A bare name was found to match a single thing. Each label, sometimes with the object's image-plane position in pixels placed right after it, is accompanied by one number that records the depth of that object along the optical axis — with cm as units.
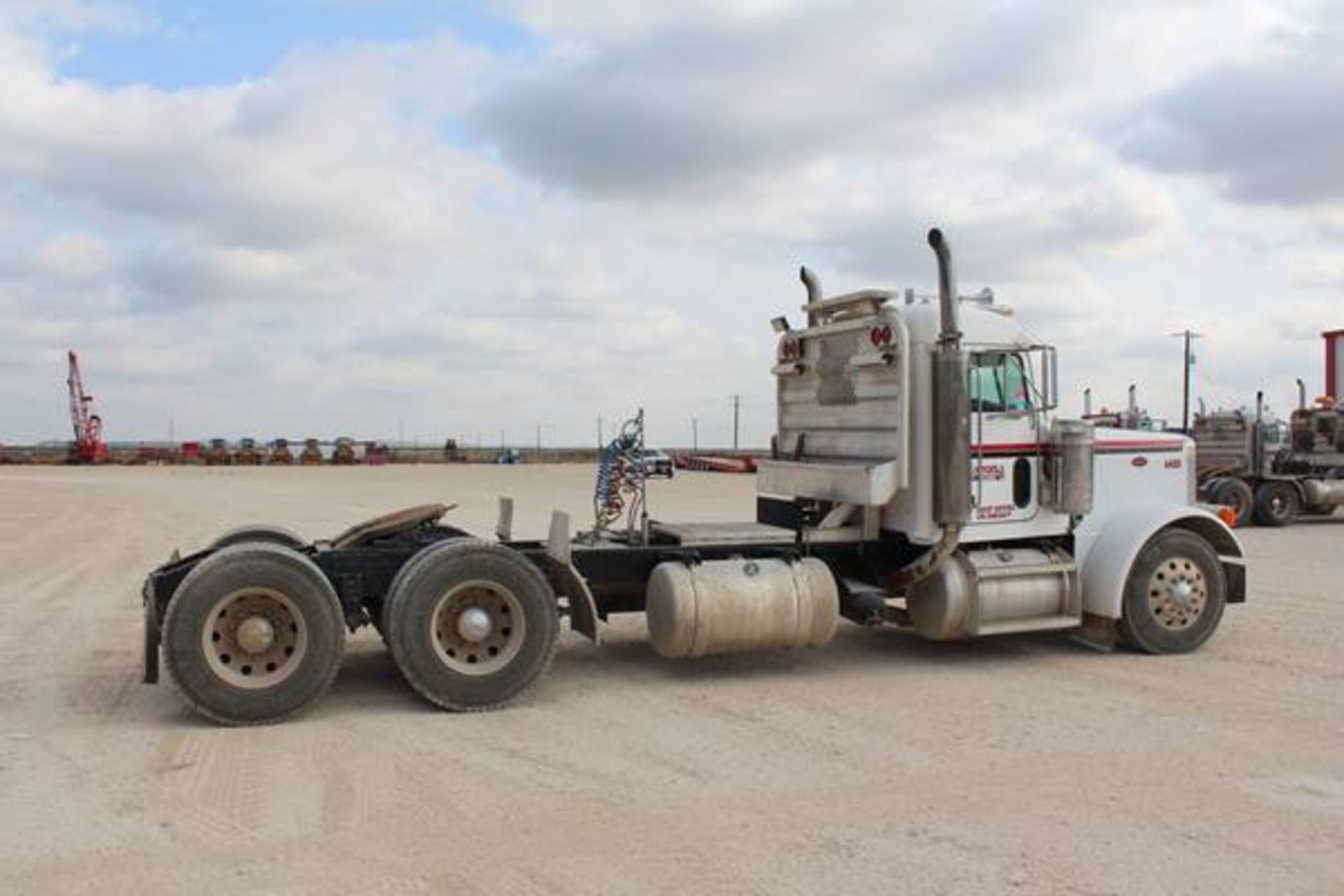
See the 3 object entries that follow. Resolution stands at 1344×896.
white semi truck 748
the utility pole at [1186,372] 5511
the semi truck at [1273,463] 2497
